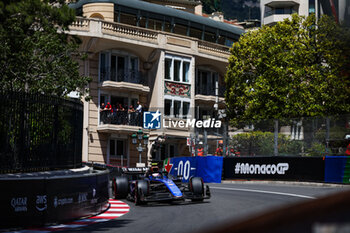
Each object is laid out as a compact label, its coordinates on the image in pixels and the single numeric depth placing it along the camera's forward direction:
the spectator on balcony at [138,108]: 37.75
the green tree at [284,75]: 36.72
